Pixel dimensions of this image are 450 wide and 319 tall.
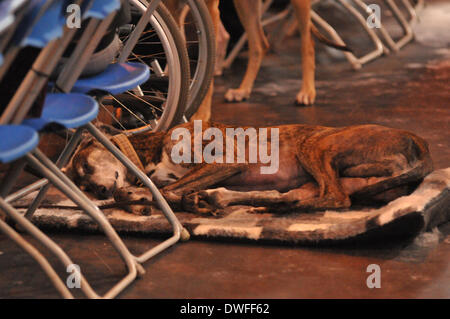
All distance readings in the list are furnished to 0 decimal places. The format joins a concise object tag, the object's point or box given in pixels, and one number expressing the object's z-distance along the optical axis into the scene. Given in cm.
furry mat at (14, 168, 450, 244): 575
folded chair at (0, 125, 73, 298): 419
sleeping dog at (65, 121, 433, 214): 650
